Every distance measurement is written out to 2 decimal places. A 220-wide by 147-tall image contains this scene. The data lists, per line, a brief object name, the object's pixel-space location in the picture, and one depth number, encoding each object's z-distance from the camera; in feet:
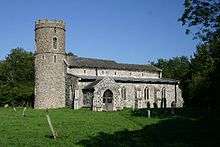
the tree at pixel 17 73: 203.12
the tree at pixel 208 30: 74.12
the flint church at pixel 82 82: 135.09
